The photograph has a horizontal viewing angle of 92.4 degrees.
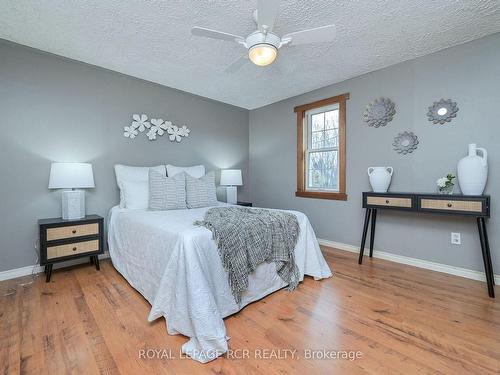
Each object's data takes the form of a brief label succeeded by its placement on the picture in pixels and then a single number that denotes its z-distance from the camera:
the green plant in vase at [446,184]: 2.37
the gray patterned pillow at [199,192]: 3.03
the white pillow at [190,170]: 3.35
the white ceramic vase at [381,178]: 2.82
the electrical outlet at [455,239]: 2.50
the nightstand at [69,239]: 2.31
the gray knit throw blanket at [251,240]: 1.76
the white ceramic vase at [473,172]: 2.19
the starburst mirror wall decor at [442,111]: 2.50
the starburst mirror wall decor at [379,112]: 2.93
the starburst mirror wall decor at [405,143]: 2.76
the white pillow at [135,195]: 2.82
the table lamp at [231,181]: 3.95
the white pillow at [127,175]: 2.93
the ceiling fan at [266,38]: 1.69
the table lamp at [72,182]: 2.43
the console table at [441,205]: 2.09
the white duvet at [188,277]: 1.45
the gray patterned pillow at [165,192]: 2.77
